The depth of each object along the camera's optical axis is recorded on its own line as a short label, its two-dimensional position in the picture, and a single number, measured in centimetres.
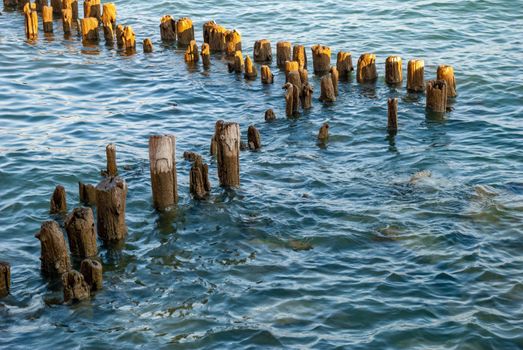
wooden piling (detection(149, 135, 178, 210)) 1490
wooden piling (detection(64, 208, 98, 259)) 1375
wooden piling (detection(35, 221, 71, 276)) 1330
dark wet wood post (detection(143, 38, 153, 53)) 2677
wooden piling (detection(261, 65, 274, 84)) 2342
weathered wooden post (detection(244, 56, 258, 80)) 2409
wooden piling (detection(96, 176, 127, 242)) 1420
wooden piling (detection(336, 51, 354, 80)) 2370
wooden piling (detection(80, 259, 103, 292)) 1294
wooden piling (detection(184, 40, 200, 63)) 2561
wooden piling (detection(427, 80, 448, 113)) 2064
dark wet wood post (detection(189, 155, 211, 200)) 1617
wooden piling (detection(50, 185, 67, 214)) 1565
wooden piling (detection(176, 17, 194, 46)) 2730
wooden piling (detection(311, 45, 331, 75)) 2409
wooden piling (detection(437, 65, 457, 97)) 2161
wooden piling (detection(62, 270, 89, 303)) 1261
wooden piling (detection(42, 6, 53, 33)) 2836
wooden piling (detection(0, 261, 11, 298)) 1285
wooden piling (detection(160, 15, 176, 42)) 2794
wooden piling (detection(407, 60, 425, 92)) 2222
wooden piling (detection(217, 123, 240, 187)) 1579
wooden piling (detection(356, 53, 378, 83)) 2328
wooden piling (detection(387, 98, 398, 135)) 1958
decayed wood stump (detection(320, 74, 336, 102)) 2169
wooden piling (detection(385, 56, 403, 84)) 2292
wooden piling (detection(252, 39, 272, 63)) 2531
